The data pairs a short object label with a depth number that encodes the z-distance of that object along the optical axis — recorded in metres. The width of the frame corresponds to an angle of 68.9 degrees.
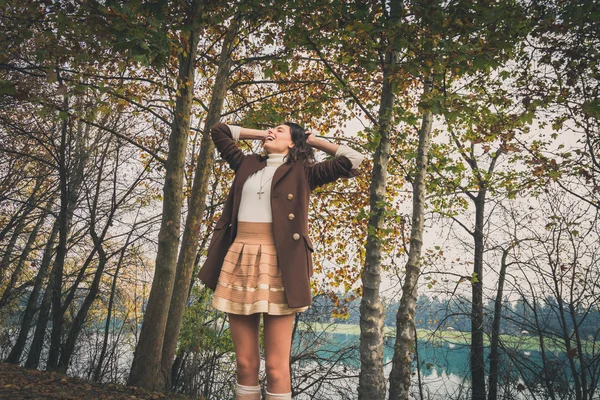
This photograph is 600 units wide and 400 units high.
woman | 2.77
